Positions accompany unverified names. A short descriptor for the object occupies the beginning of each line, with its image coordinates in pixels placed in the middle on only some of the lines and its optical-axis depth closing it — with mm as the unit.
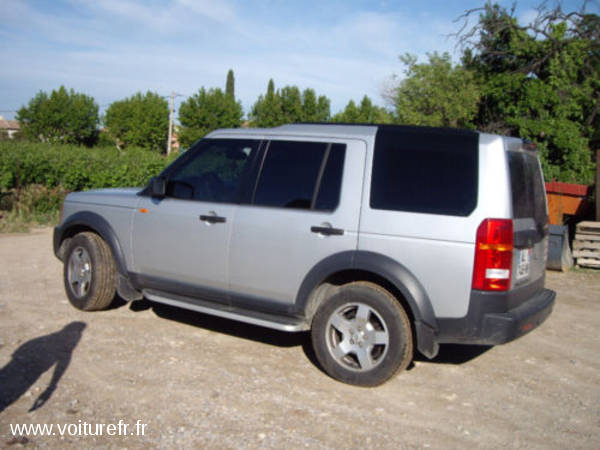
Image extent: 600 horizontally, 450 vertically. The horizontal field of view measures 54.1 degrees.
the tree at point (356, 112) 62469
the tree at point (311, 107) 64375
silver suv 4082
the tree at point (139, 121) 72250
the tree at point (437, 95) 22672
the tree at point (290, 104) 63406
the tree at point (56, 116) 72125
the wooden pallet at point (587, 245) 10305
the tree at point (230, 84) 77812
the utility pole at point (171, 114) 62428
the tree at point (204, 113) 67125
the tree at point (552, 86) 19625
